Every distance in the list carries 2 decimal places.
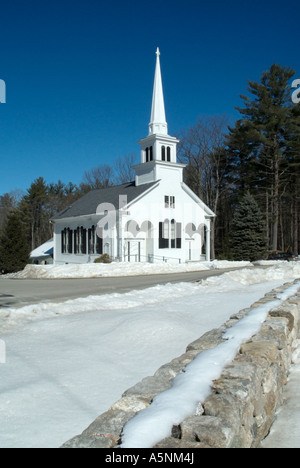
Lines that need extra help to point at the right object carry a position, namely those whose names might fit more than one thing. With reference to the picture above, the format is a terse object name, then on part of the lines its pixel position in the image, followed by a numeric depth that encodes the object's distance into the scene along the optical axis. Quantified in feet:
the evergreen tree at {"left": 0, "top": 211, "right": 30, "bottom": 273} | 96.58
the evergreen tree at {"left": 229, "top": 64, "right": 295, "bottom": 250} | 126.41
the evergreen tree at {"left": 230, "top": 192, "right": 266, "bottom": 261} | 112.98
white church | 93.91
